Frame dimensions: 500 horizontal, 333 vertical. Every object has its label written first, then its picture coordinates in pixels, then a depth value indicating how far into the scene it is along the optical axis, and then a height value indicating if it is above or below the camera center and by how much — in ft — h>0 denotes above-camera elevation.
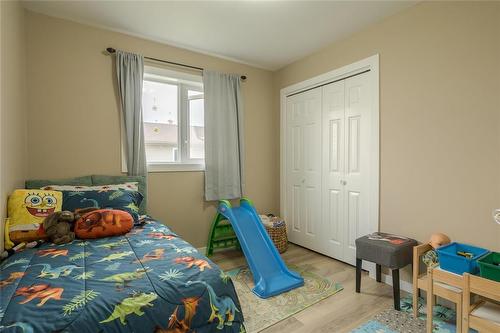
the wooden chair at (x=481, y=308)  4.76 -2.92
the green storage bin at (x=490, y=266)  4.86 -2.04
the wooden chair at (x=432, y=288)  5.38 -2.81
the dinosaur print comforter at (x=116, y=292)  3.27 -1.87
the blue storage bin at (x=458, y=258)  5.37 -2.07
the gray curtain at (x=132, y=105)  8.87 +2.07
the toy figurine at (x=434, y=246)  6.26 -2.10
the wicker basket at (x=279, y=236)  10.62 -3.05
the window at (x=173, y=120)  9.98 +1.77
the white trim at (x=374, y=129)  8.43 +1.13
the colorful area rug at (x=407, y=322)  5.91 -3.85
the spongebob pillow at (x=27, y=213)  5.77 -1.18
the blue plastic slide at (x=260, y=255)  7.66 -3.04
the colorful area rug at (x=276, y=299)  6.33 -3.83
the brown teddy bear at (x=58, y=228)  5.97 -1.52
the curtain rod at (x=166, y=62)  8.67 +3.91
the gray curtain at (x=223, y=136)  10.71 +1.18
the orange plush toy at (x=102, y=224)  6.27 -1.52
